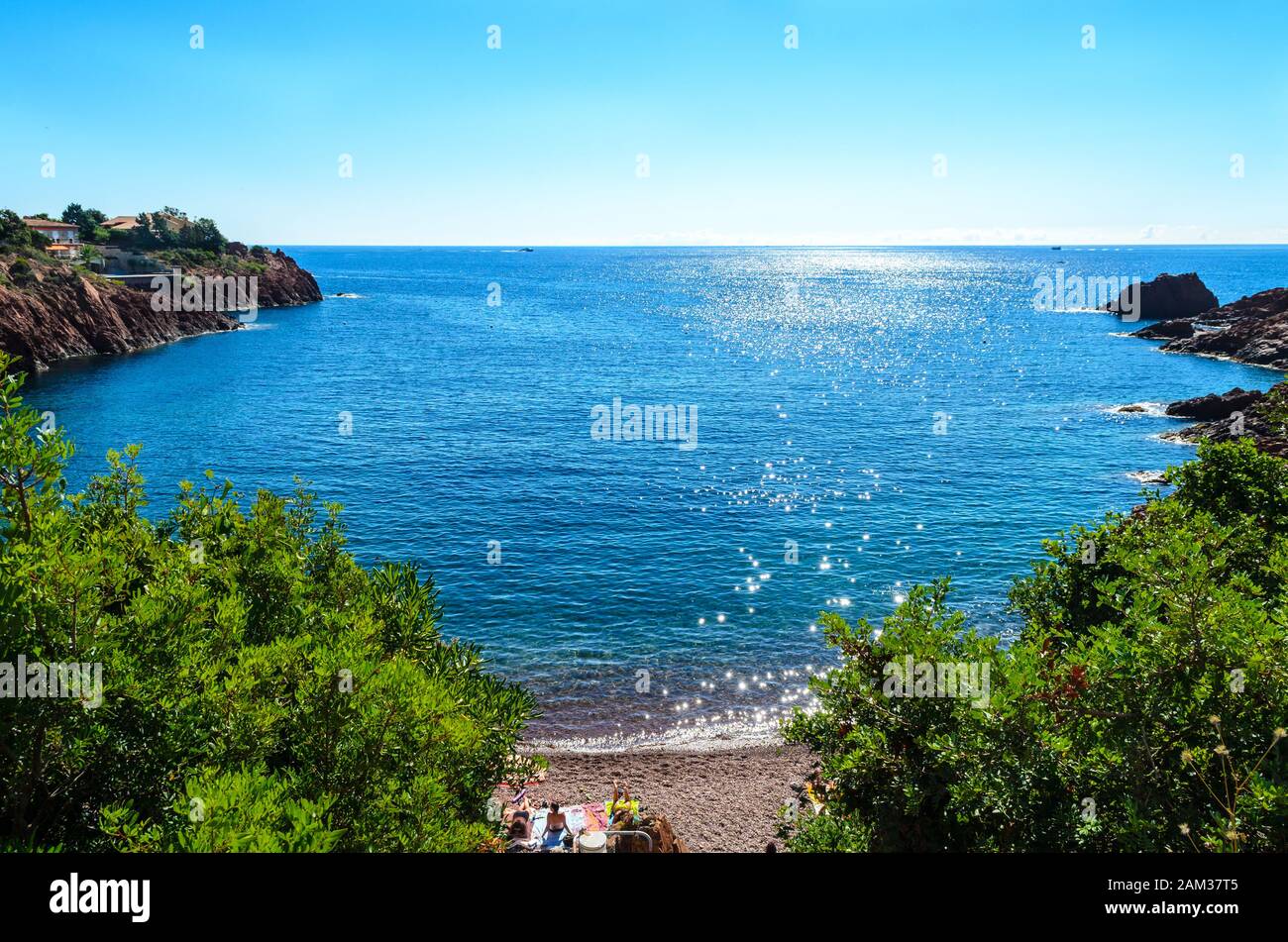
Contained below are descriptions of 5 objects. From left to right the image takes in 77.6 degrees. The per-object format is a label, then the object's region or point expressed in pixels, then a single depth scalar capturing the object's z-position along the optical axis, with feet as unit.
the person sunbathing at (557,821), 87.71
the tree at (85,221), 503.61
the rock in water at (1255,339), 361.51
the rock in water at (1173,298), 531.50
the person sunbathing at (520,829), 85.25
